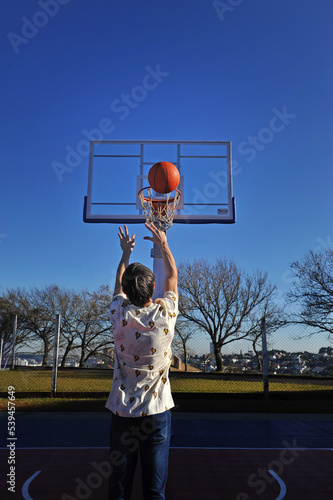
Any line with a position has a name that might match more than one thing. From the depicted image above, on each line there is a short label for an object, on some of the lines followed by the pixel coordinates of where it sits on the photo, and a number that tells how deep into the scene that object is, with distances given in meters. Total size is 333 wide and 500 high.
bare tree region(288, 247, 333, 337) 17.31
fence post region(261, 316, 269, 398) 10.35
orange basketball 6.49
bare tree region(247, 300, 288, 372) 14.53
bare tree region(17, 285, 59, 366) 22.63
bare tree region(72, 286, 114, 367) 25.91
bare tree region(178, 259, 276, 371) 24.17
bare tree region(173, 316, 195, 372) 16.92
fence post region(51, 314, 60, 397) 10.04
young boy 2.02
